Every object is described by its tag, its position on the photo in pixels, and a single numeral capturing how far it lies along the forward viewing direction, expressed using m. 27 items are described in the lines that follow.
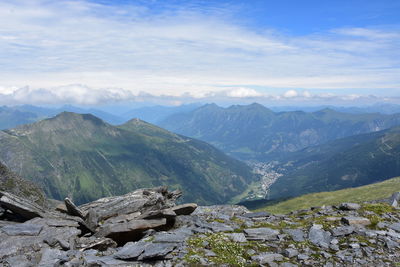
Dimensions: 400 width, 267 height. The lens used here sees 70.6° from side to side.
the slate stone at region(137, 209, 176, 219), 23.06
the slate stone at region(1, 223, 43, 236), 19.81
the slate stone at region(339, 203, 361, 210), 28.86
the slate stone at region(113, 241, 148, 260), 16.97
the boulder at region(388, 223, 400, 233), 22.18
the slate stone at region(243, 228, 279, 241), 20.91
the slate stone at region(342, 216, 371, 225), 23.44
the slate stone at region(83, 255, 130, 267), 16.16
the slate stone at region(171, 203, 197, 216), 27.29
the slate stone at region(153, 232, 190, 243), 19.22
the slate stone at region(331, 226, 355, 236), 21.10
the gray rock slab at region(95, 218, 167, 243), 21.27
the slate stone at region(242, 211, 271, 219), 29.55
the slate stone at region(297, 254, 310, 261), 17.37
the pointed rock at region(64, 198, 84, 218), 25.79
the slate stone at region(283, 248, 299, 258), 17.80
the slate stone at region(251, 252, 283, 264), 16.89
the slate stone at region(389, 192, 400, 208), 30.16
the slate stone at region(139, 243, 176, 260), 16.84
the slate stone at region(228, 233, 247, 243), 20.50
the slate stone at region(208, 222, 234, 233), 22.81
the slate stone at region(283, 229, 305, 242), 20.64
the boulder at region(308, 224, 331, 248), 19.69
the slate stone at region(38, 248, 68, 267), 15.86
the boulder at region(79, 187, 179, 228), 26.22
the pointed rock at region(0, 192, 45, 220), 22.86
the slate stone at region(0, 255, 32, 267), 15.98
